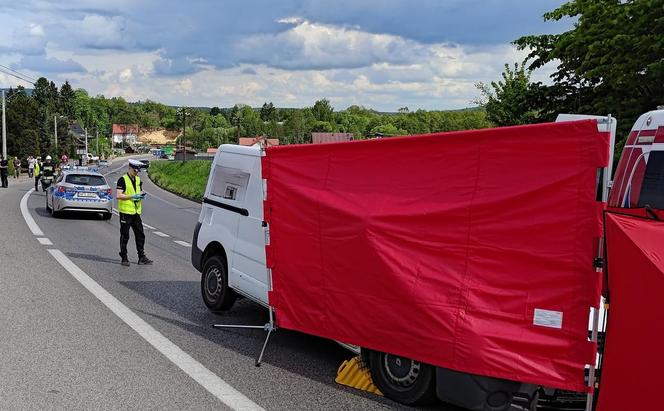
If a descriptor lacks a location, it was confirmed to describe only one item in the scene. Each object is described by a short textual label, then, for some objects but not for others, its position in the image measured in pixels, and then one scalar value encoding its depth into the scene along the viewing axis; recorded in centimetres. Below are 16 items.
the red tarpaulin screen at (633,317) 390
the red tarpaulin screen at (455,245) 446
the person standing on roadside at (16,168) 5328
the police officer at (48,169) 3231
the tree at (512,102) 2698
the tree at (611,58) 1970
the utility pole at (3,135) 5523
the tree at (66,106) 18440
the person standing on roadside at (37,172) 3512
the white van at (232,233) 758
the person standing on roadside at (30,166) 5290
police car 2094
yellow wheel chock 587
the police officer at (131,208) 1233
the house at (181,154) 13336
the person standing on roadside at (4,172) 3888
